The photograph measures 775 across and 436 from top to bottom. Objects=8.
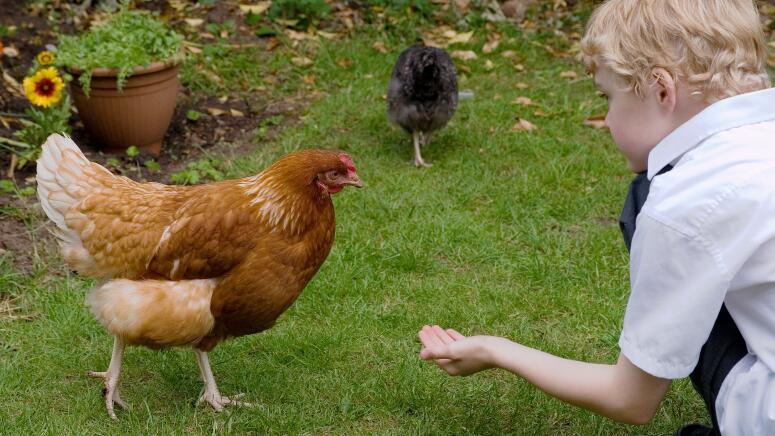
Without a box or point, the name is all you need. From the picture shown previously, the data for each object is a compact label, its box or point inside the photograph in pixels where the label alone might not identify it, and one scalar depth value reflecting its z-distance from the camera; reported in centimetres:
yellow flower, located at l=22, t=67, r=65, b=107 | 494
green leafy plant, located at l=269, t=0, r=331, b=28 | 795
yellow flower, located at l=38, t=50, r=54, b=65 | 517
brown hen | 307
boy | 188
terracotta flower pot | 544
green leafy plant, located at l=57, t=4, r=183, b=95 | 538
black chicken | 577
